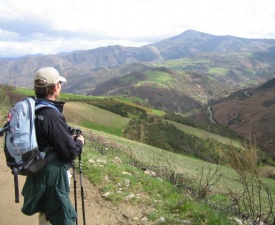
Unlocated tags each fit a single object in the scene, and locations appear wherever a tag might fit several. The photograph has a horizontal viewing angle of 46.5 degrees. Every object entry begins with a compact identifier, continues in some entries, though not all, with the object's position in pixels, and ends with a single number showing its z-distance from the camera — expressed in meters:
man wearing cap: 4.12
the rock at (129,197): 8.01
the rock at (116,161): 11.68
